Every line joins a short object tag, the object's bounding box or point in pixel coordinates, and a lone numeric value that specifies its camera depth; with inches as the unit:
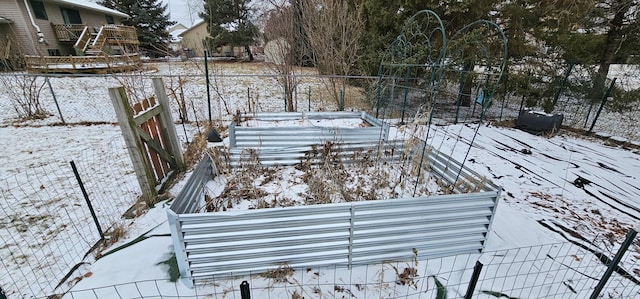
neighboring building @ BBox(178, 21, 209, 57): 995.9
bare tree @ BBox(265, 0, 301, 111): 239.6
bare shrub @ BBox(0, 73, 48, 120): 235.3
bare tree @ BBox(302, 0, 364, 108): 243.3
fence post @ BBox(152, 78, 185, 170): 127.4
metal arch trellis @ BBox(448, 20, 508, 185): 224.8
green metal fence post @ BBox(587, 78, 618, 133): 220.2
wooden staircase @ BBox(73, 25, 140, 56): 470.7
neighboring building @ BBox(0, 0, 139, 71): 463.2
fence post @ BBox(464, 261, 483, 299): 51.8
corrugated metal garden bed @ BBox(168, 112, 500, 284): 70.2
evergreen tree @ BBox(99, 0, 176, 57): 716.7
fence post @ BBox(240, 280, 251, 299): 40.9
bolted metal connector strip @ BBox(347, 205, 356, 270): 73.1
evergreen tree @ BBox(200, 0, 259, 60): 712.4
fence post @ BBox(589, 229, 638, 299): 55.4
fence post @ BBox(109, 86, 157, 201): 94.3
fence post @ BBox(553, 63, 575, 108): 229.9
